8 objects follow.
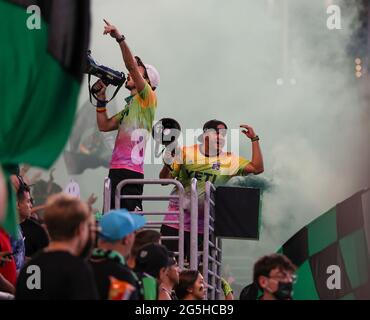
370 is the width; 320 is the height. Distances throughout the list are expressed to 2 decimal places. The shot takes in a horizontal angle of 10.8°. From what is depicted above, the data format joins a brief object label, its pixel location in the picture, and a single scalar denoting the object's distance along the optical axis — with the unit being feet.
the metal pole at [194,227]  52.40
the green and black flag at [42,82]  37.92
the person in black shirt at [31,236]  46.94
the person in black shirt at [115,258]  32.85
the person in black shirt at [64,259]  29.62
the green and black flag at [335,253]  56.99
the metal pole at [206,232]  53.16
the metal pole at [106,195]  52.74
